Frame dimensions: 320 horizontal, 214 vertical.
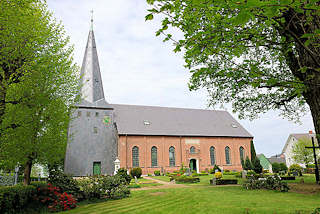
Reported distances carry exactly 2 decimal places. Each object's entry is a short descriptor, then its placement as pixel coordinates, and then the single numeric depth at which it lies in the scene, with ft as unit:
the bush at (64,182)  41.32
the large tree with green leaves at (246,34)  10.10
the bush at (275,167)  117.72
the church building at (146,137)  88.69
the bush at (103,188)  43.91
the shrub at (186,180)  76.23
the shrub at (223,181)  64.29
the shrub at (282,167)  119.56
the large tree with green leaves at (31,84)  31.50
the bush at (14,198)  29.94
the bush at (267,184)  45.37
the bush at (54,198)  36.09
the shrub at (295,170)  86.33
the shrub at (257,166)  92.38
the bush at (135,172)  98.07
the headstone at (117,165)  88.99
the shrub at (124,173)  70.27
